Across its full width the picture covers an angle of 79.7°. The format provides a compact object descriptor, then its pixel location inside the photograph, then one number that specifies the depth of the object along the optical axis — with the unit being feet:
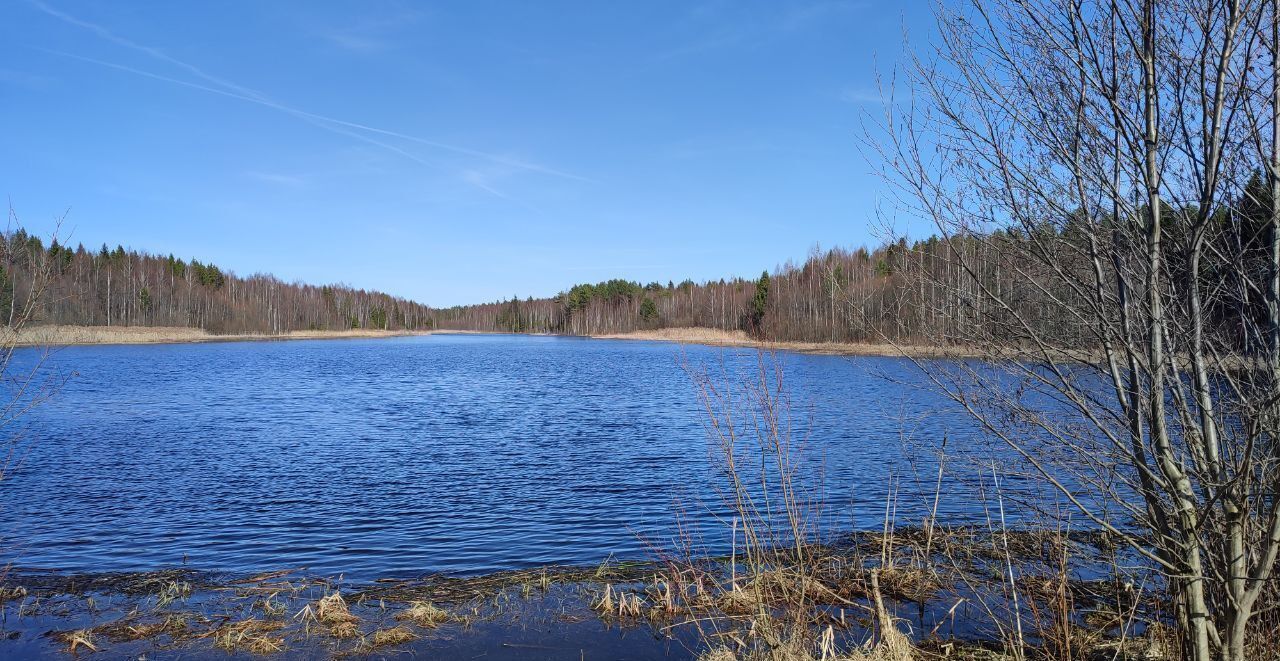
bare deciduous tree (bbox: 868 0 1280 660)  13.28
